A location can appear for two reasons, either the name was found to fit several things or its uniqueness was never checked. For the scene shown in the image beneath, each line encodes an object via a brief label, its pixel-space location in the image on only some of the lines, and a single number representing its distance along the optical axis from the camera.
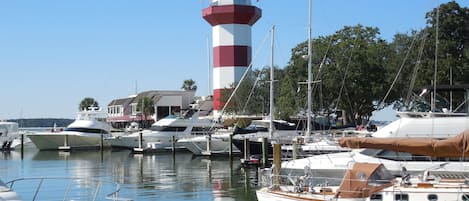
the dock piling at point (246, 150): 44.03
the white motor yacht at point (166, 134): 59.94
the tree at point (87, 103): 133.00
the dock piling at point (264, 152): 40.19
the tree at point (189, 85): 121.81
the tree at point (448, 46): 50.25
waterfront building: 107.00
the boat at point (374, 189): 17.94
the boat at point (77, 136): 64.81
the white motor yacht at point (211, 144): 51.83
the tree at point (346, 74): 58.97
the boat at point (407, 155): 25.03
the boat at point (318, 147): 34.71
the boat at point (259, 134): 45.41
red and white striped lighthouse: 76.00
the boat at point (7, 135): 65.69
